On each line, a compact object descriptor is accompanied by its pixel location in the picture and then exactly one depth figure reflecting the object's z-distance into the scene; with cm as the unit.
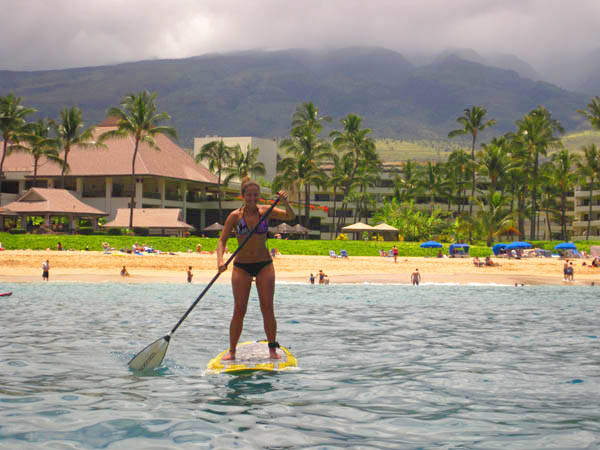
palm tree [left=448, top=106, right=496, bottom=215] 6725
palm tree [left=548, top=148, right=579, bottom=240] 7575
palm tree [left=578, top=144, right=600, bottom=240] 7081
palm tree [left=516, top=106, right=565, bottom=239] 6425
